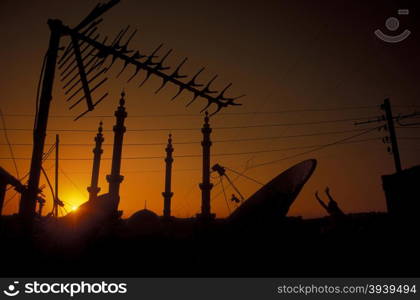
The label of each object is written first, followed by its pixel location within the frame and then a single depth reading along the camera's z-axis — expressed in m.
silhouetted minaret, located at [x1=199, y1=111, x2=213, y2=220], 20.72
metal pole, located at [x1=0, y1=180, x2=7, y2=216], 8.08
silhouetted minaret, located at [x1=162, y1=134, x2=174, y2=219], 22.92
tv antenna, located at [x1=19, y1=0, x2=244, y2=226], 4.65
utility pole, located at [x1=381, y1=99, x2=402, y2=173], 20.22
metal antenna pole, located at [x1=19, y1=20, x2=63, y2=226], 4.52
